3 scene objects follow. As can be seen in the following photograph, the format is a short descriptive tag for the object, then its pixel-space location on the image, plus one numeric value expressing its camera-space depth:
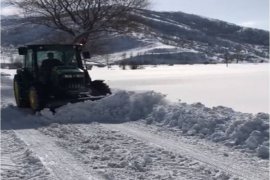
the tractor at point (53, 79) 12.01
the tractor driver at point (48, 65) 12.57
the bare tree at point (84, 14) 24.80
